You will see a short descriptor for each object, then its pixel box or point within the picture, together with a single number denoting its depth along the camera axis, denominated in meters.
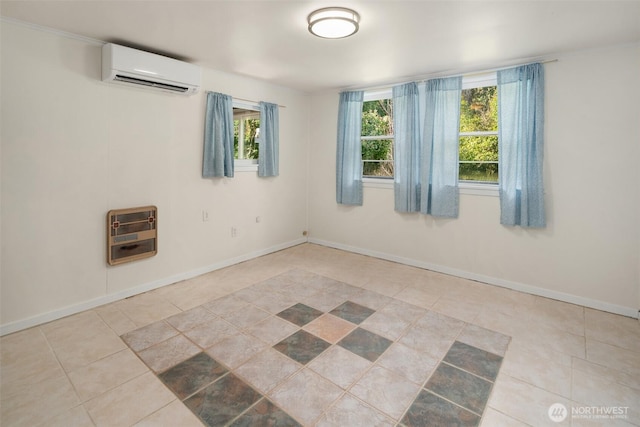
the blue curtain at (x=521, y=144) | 3.27
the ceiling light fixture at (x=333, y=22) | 2.30
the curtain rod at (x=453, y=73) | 3.34
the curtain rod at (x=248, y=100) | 4.19
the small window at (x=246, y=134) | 4.33
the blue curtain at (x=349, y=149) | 4.70
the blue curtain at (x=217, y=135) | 3.80
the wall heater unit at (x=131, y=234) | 3.10
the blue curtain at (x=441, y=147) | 3.82
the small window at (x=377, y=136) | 4.62
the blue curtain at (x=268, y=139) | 4.48
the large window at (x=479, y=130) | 3.76
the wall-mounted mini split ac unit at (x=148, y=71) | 2.83
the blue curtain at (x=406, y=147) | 4.11
